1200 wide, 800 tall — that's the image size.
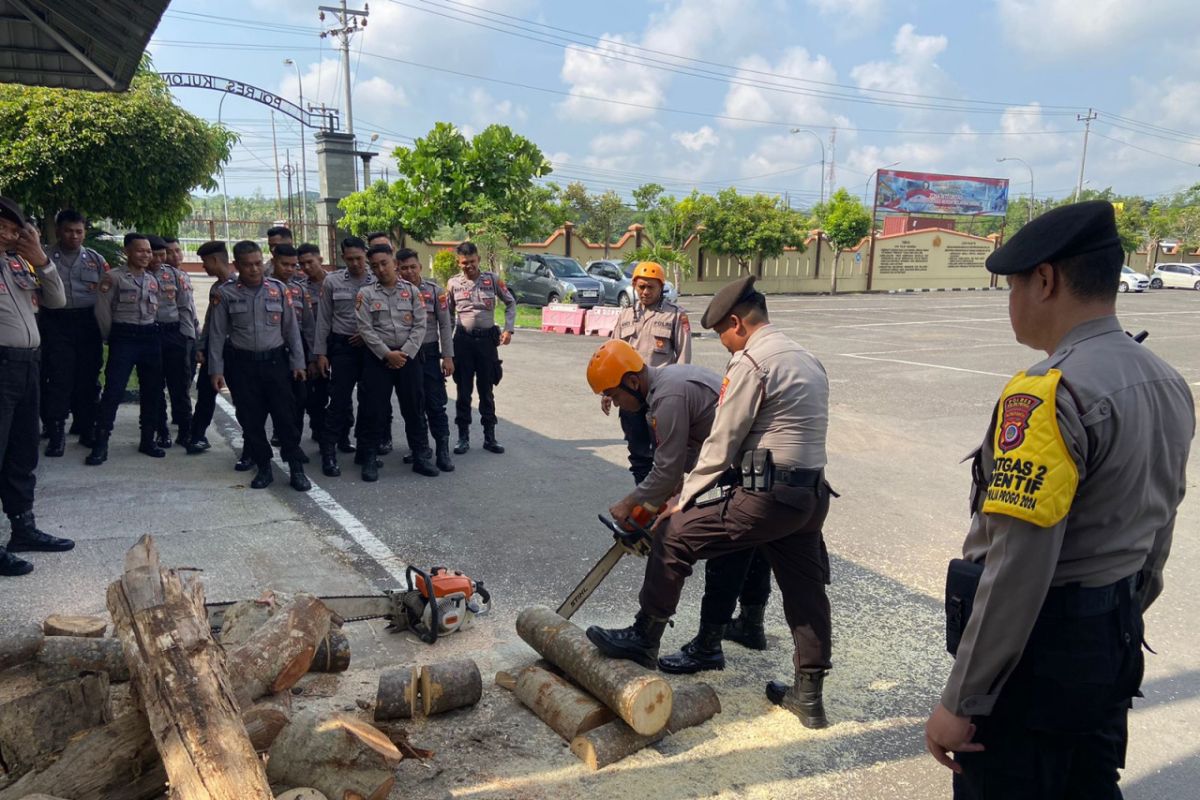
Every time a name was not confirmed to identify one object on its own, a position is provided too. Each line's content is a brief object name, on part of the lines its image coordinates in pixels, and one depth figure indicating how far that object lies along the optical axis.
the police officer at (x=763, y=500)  3.18
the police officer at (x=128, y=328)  6.70
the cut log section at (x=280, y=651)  2.85
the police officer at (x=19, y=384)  4.52
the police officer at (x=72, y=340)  6.73
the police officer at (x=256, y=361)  6.34
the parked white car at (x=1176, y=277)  42.10
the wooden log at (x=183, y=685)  2.23
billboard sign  51.59
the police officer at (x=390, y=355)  6.64
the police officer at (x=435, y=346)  7.11
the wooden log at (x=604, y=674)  2.98
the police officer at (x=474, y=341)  7.57
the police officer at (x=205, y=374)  7.02
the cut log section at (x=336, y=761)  2.52
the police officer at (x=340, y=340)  6.93
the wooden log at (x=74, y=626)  3.41
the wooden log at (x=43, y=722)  2.64
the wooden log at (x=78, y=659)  3.21
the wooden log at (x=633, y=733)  2.99
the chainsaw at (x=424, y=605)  3.79
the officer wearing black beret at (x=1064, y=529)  1.68
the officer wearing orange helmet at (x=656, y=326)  6.26
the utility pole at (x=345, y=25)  34.75
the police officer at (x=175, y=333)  7.04
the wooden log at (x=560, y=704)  3.08
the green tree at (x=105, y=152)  8.34
